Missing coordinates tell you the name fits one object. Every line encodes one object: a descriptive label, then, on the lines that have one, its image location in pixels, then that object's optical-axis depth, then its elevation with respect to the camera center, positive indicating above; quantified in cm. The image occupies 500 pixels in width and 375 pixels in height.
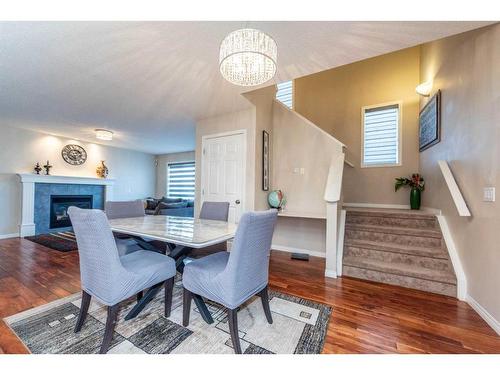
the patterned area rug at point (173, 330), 145 -108
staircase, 233 -73
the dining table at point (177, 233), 160 -38
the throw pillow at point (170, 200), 631 -38
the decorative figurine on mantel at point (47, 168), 500 +37
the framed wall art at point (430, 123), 293 +105
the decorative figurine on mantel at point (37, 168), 486 +36
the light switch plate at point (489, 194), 175 +0
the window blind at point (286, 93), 526 +240
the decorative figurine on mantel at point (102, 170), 603 +42
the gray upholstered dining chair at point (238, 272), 136 -59
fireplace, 510 -54
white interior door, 349 +29
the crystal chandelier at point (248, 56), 144 +91
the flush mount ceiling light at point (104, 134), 445 +106
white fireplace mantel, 458 -31
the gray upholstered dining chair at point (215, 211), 270 -29
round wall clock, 538 +78
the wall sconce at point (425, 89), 330 +162
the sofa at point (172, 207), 468 -49
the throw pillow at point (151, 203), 641 -51
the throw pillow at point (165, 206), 462 -45
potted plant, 360 +8
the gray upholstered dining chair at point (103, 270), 135 -59
